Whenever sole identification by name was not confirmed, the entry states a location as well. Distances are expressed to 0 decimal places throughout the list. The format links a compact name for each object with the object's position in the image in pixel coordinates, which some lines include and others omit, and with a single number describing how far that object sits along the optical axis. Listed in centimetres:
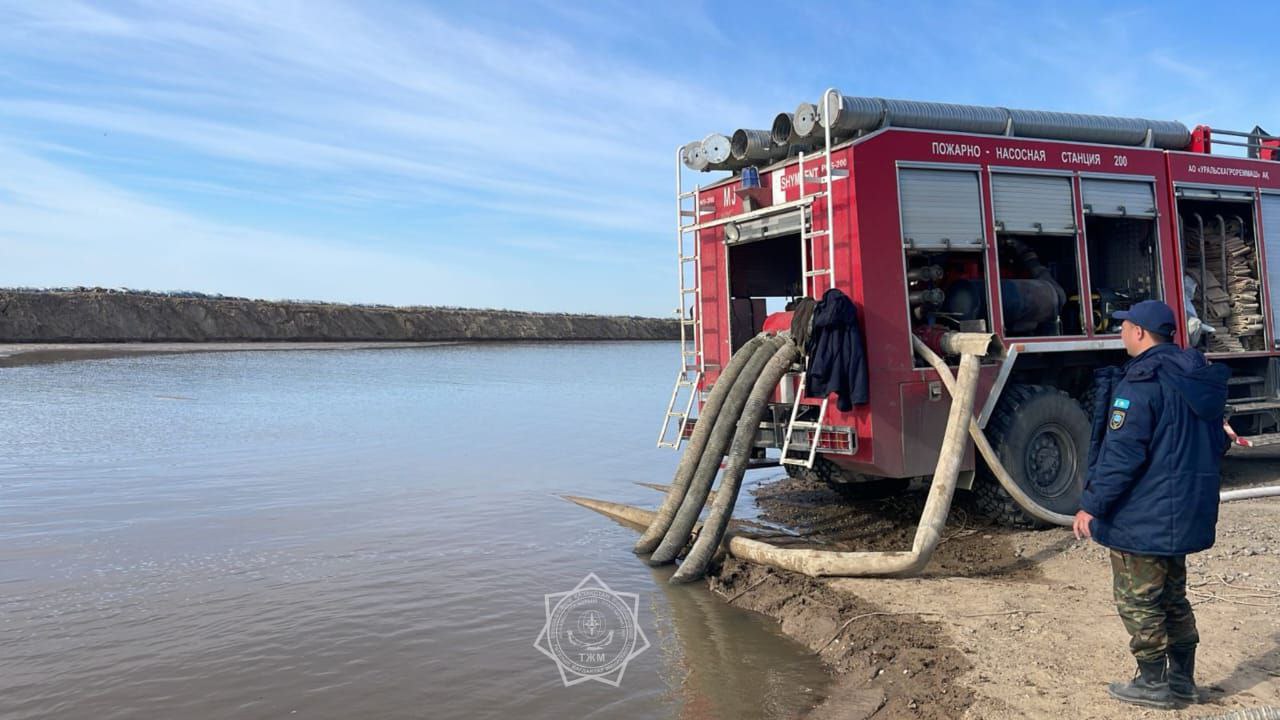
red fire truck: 700
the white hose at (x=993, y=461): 665
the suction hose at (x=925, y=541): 592
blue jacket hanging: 670
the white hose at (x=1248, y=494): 791
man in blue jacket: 371
